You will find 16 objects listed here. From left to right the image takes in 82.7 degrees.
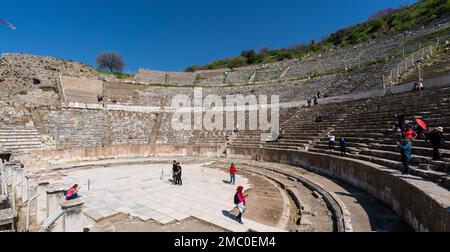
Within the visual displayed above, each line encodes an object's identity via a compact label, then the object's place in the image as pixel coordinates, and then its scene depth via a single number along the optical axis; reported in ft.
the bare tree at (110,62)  199.31
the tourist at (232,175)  39.93
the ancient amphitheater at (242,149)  24.34
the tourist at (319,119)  64.59
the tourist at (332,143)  48.32
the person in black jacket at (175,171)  40.37
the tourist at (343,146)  42.99
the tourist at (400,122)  39.11
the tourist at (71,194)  24.21
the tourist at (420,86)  52.85
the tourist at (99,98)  93.84
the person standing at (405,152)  26.37
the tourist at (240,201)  23.94
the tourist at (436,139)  26.91
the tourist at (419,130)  34.59
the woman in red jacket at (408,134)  27.09
